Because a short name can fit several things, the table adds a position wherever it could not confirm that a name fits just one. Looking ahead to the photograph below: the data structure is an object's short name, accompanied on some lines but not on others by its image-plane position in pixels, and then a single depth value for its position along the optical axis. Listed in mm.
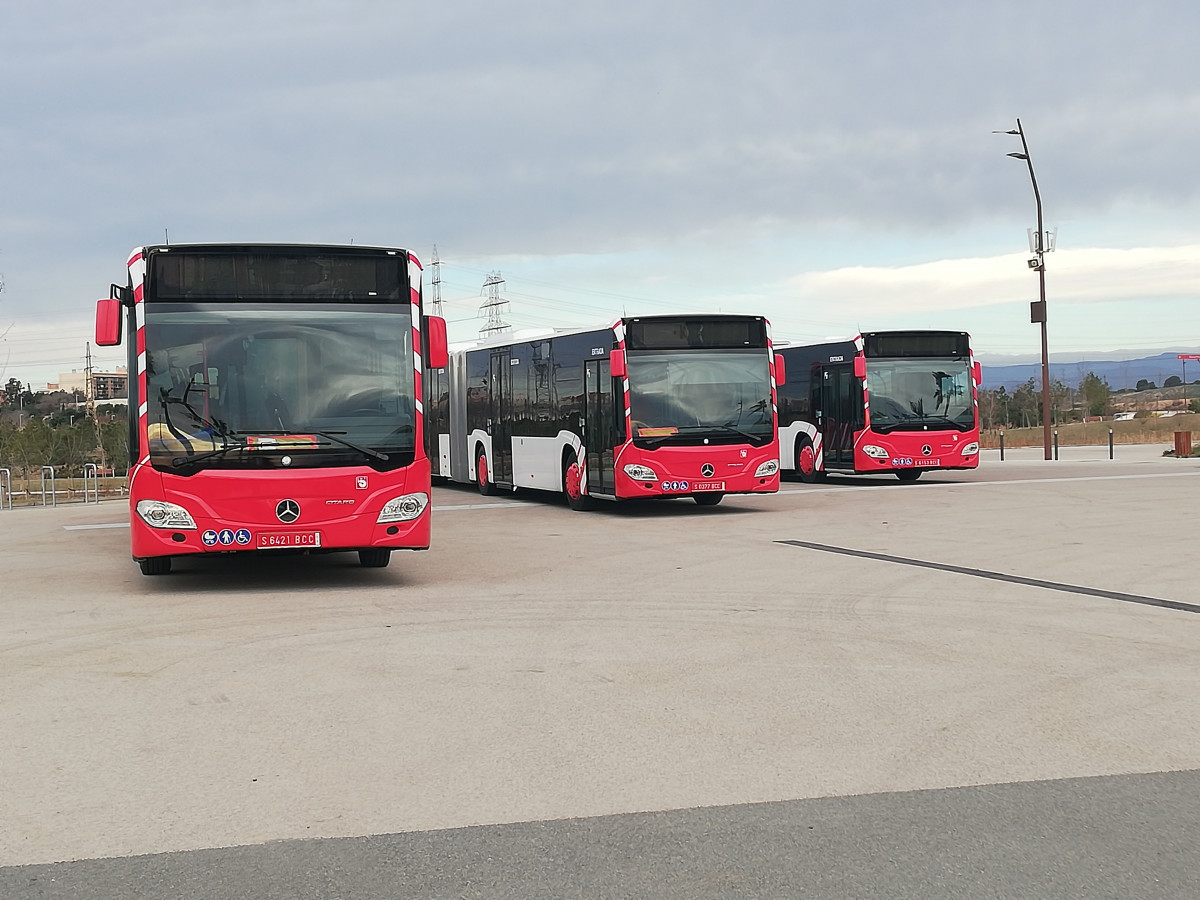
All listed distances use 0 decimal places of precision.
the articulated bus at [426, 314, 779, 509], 20484
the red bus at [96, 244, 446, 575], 11969
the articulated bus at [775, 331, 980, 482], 27812
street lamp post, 40531
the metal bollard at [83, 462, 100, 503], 32541
